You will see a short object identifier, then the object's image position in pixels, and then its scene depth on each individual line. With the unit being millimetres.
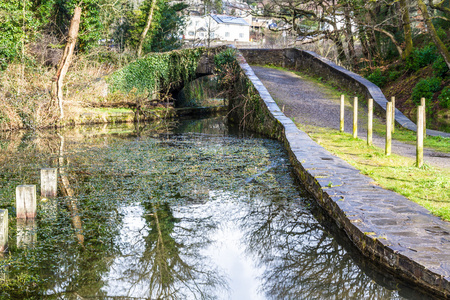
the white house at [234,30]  66750
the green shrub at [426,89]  18969
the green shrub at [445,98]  17469
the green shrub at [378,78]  22719
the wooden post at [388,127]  8508
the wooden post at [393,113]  11988
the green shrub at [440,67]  19297
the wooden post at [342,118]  11491
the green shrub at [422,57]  21234
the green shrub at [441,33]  21161
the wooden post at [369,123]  9258
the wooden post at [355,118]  10284
